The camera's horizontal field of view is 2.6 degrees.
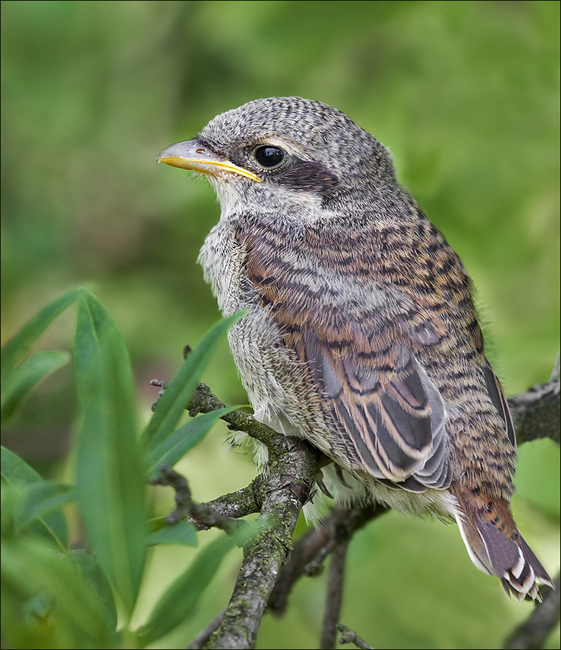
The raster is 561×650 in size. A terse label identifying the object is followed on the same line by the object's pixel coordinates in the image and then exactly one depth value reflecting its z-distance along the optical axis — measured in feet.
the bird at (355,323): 7.05
